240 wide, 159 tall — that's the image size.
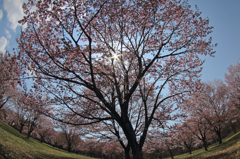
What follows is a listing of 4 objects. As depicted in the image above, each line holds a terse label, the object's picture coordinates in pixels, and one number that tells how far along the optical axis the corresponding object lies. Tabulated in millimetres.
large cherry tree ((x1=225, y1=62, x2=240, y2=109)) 24561
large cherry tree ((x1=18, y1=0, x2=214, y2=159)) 6570
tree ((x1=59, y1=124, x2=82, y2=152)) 42228
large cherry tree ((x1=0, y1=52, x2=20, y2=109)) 19844
